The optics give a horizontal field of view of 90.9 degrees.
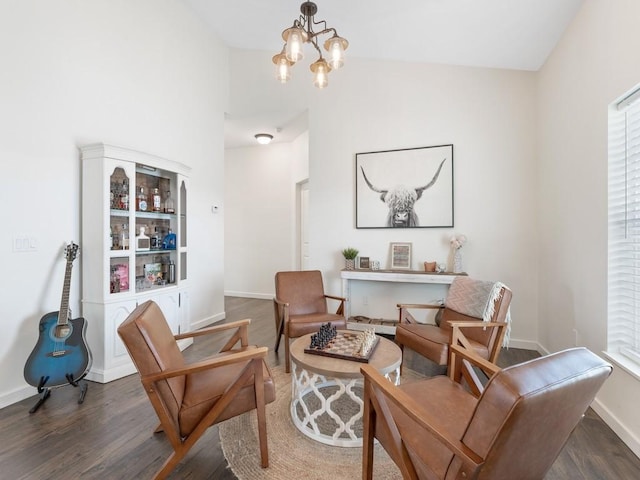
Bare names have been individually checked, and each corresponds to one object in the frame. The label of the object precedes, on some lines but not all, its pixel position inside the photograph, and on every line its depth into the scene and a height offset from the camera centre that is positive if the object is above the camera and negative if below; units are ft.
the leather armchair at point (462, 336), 7.93 -2.60
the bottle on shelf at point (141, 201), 10.08 +1.30
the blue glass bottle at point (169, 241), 11.16 -0.02
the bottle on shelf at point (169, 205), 11.15 +1.28
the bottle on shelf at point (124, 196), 9.38 +1.35
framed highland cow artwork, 12.39 +2.11
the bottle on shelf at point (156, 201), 10.70 +1.36
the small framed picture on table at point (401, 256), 12.84 -0.68
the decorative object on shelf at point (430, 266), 12.20 -1.04
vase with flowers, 11.79 -0.41
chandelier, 7.15 +4.52
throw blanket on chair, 8.72 -1.71
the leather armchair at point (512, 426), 2.95 -1.93
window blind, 6.49 +0.17
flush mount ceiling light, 17.91 +5.87
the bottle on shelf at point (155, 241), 10.68 -0.01
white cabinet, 8.78 -0.17
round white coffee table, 6.02 -3.15
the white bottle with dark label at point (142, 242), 9.95 -0.04
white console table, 11.59 -1.52
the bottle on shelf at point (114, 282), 9.03 -1.18
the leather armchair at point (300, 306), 9.72 -2.34
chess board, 6.50 -2.43
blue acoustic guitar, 7.45 -2.75
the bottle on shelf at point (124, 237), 9.43 +0.12
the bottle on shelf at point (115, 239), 9.21 +0.06
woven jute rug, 5.32 -3.93
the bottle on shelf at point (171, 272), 11.12 -1.12
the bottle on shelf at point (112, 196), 9.02 +1.31
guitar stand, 7.38 -3.67
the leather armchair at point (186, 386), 4.91 -2.55
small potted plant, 13.26 -0.77
